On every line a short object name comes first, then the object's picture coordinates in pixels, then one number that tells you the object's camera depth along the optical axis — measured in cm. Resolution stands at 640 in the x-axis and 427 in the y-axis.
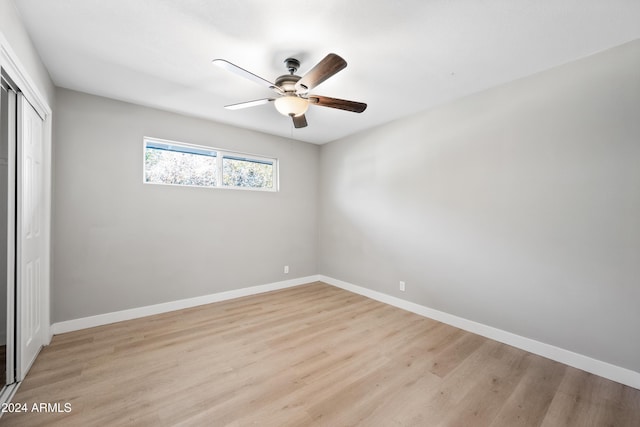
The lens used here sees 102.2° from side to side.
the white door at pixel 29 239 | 188
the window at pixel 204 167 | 335
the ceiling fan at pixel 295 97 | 195
